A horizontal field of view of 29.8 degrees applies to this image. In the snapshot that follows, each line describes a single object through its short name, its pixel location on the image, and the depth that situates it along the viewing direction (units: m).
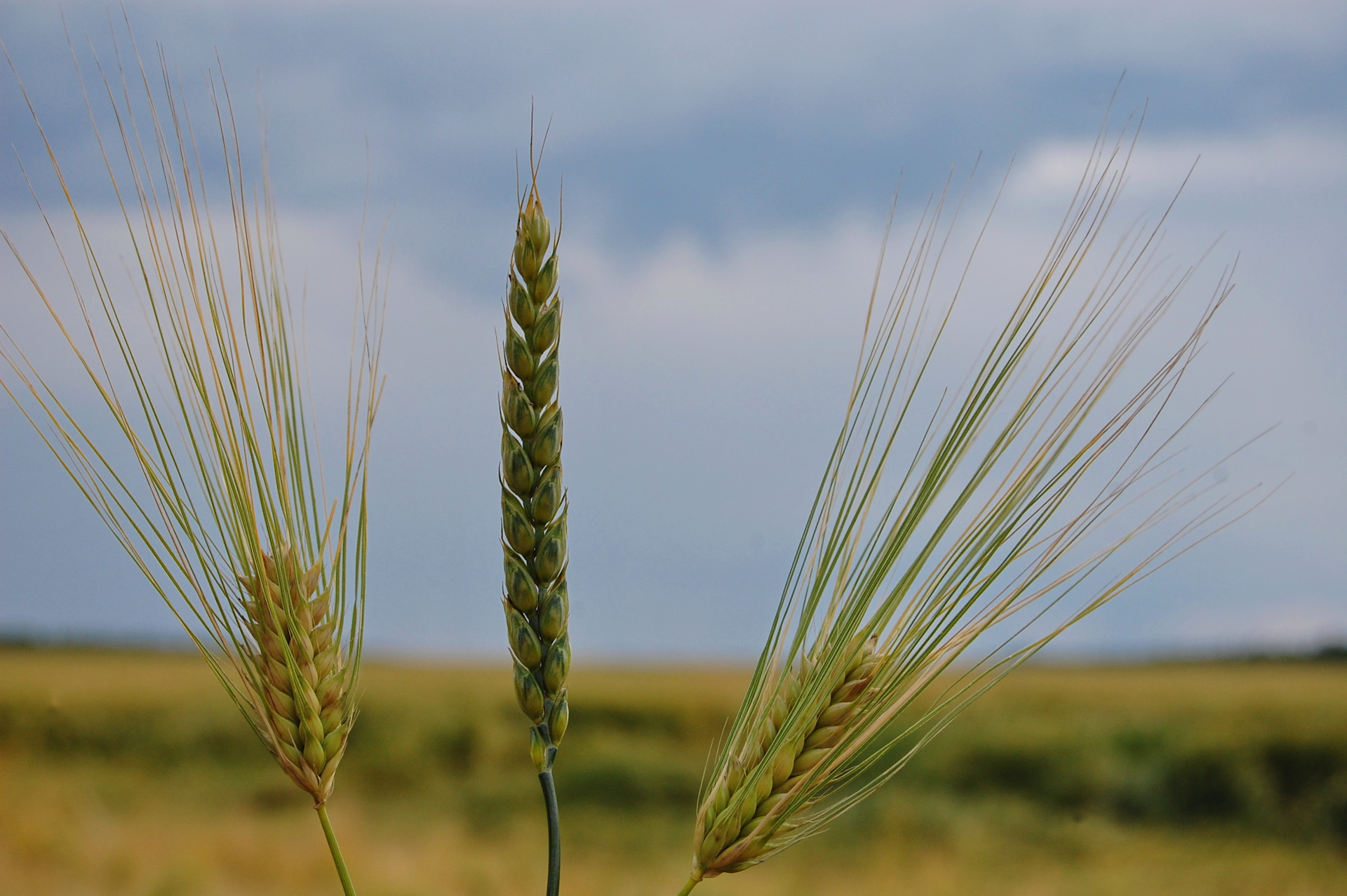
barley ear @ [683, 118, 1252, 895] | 0.41
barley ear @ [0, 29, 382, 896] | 0.42
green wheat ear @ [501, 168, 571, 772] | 0.40
